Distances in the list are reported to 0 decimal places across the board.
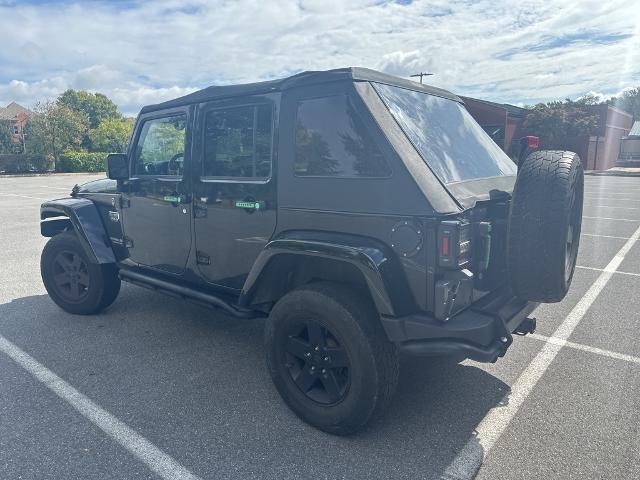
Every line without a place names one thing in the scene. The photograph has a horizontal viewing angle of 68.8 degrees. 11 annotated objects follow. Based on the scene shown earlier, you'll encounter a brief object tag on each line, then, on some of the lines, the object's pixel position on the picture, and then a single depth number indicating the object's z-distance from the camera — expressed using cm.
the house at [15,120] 5784
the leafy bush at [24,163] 3738
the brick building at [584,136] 3344
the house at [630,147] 4400
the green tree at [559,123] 3359
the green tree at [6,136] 5925
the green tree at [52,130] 3794
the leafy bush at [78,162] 3809
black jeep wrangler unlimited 245
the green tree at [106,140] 4869
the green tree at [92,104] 7919
